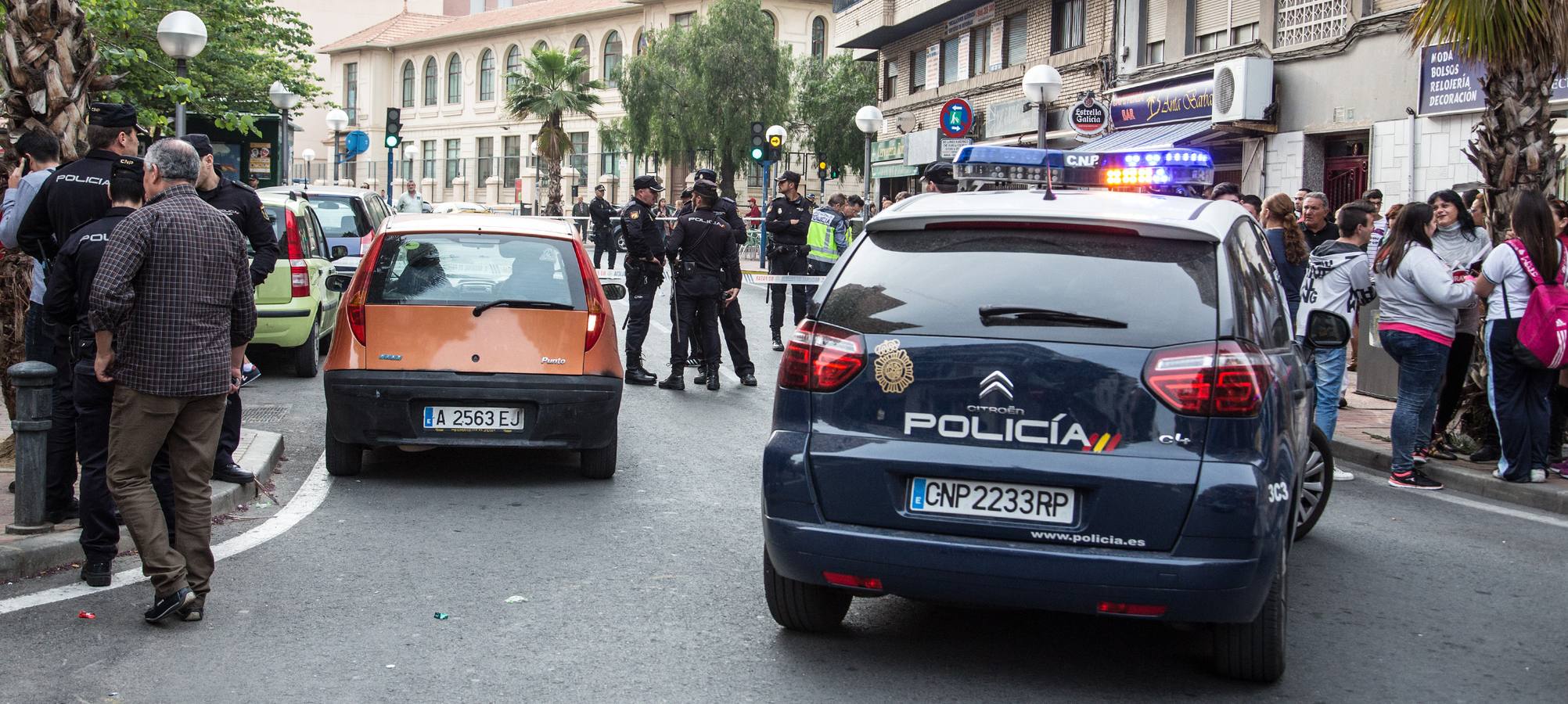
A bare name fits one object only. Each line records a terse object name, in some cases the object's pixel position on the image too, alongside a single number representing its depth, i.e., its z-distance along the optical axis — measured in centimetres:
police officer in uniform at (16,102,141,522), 627
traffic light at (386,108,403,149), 3047
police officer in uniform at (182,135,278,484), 764
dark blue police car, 435
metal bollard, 599
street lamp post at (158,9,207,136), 1744
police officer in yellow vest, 1608
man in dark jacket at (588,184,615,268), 2845
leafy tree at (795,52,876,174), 5506
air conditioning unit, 2202
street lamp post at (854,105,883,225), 3030
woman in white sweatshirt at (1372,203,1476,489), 824
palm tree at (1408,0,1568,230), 964
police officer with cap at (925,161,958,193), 1066
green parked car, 1232
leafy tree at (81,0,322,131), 2766
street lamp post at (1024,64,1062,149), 1895
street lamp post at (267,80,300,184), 2666
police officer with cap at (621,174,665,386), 1285
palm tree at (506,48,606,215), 5941
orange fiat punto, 789
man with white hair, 514
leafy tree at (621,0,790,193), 5384
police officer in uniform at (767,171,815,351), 1570
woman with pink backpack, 827
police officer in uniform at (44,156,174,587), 553
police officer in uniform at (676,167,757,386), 1276
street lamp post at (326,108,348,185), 3456
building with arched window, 6981
